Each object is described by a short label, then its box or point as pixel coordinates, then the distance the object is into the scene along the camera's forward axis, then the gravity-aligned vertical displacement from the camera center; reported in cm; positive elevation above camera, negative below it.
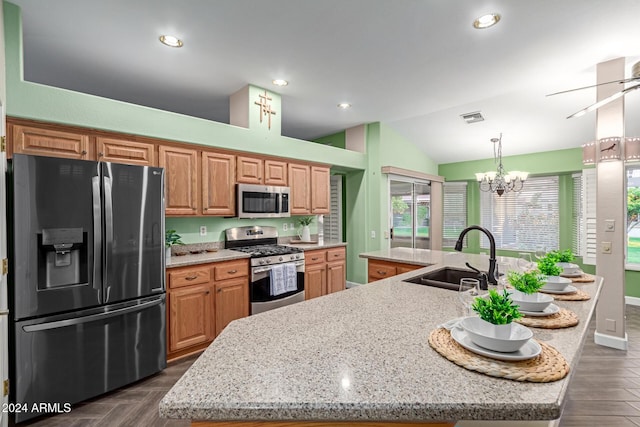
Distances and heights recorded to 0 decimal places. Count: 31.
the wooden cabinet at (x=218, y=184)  326 +32
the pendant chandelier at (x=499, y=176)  412 +49
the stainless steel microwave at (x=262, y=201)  355 +14
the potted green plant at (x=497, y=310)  96 -32
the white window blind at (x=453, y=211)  626 +0
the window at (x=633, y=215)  444 -7
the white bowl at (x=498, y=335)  94 -41
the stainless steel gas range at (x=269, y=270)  329 -66
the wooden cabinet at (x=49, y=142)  223 +56
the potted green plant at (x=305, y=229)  455 -26
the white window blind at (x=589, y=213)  456 -4
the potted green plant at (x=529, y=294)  134 -39
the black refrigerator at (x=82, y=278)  191 -46
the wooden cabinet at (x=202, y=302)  272 -87
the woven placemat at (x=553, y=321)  122 -47
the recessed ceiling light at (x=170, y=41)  243 +142
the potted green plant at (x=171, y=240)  299 -28
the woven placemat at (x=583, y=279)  197 -46
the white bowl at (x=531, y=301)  134 -41
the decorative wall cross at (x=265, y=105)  357 +129
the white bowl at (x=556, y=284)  170 -42
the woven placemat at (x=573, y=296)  159 -47
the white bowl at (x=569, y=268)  209 -41
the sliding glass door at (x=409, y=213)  549 -3
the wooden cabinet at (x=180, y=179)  298 +35
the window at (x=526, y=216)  528 -10
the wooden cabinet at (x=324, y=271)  396 -83
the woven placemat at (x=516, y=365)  85 -47
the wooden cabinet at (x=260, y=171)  356 +52
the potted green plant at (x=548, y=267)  175 -33
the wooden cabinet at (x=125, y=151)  260 +56
